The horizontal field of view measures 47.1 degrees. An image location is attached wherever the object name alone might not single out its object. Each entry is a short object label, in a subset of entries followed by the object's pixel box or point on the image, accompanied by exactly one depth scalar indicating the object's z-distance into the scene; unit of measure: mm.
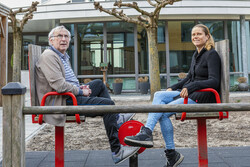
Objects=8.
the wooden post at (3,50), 9320
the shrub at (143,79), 13812
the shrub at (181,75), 13896
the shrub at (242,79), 14367
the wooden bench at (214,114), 2836
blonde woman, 2885
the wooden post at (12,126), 2084
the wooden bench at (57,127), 2842
